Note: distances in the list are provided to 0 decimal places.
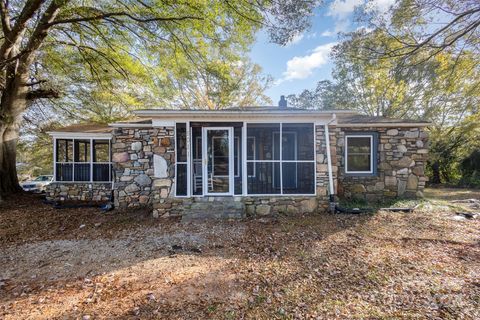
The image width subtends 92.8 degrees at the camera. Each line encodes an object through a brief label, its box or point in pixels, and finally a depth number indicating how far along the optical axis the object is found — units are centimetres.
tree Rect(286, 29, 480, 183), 1301
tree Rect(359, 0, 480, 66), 603
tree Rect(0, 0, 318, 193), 691
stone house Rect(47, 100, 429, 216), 639
